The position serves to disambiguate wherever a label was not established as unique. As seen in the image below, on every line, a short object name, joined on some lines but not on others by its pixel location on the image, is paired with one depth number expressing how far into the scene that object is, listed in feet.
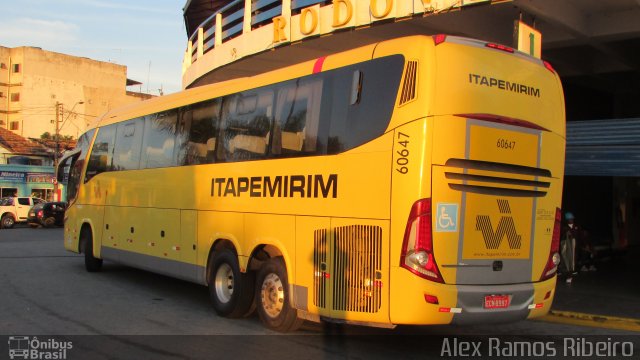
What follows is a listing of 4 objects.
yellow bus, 19.06
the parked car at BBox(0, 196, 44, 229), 106.63
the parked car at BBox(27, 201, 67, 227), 106.22
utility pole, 159.94
